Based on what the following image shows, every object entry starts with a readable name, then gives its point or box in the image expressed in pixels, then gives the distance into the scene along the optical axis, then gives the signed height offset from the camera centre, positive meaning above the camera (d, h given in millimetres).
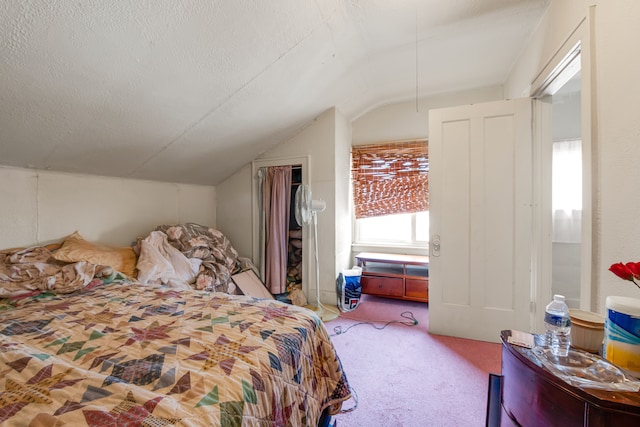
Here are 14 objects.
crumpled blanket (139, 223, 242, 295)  2832 -478
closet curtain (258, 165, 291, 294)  3381 -208
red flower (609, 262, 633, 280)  708 -158
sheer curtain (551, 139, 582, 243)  2684 +224
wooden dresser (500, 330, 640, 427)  597 -489
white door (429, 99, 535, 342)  2275 -54
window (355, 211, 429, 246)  3703 -253
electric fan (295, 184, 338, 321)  3023 +34
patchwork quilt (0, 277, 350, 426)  737 -545
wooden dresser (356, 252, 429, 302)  3279 -811
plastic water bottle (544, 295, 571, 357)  914 -402
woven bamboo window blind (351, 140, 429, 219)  3572 +483
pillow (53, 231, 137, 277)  2086 -359
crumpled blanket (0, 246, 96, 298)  1777 -440
